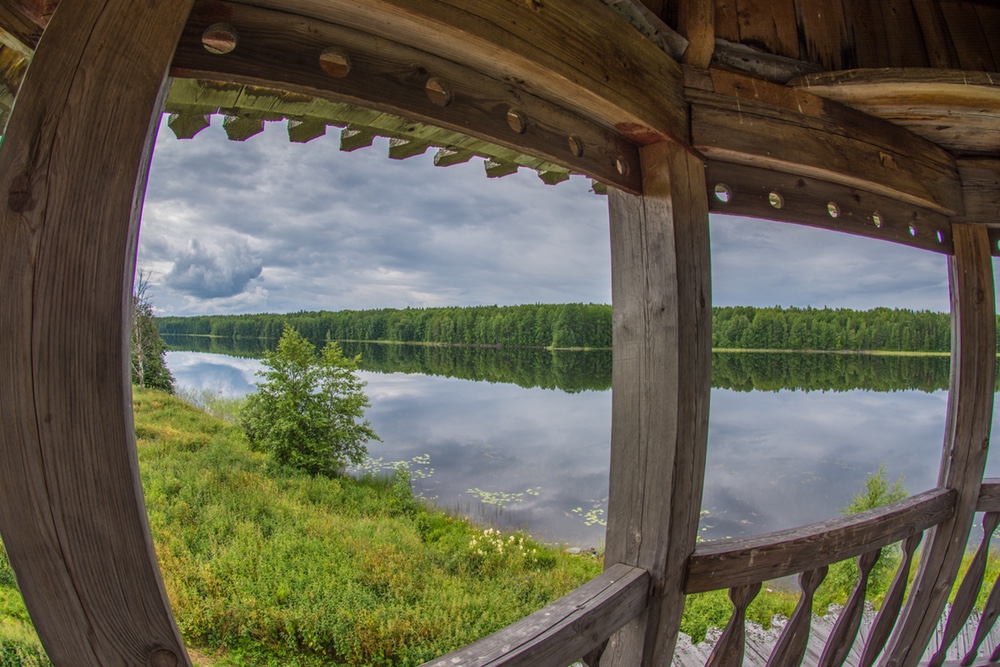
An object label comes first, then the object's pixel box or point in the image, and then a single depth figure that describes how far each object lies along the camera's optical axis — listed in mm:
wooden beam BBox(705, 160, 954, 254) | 1441
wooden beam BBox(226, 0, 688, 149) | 792
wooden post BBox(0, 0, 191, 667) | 463
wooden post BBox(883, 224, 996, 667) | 1957
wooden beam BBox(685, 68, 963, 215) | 1346
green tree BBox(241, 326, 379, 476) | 13211
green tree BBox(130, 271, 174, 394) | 15498
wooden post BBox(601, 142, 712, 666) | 1257
